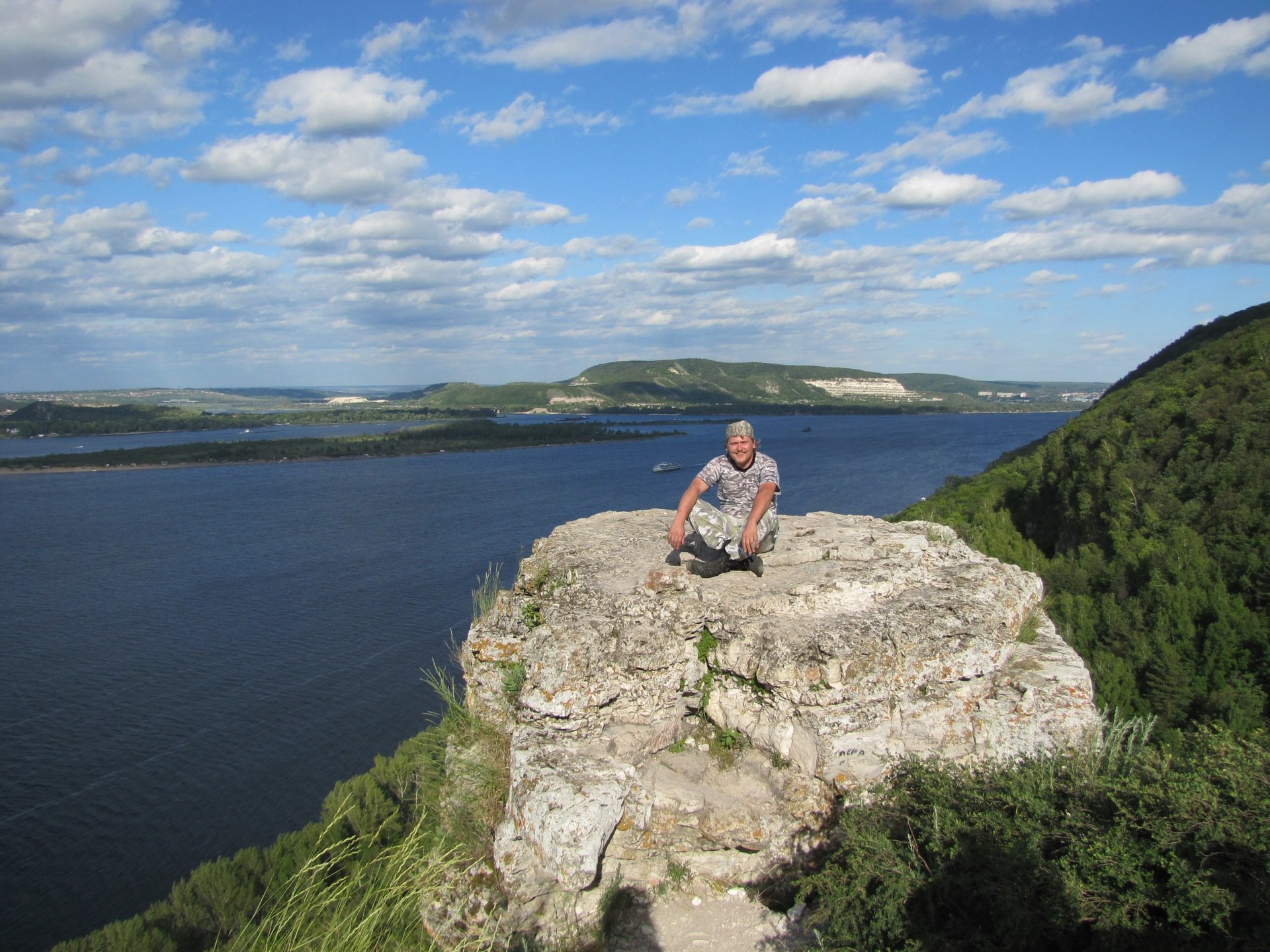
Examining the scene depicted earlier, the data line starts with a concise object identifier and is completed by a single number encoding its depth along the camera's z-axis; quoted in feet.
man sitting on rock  25.66
